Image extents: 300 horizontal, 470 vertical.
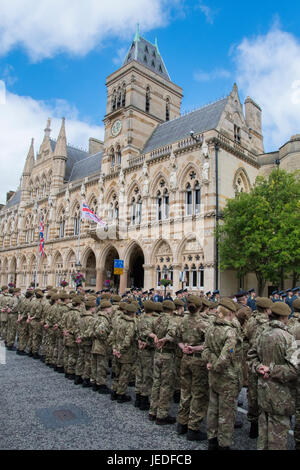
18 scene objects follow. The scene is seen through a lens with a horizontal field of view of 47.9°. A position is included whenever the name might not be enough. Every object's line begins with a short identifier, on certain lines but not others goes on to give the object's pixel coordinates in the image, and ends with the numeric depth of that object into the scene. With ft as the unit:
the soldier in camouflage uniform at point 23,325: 35.19
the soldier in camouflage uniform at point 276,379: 12.58
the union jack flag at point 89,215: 78.58
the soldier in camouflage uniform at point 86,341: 24.53
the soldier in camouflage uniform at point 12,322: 38.45
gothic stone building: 66.69
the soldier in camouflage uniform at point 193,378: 16.15
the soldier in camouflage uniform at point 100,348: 23.17
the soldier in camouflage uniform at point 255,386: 16.60
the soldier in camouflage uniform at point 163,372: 17.99
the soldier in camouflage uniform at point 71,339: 26.39
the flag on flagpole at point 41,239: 89.56
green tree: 53.88
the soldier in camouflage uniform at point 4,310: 40.02
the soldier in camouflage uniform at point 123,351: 21.39
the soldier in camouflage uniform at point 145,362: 20.38
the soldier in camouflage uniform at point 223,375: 14.51
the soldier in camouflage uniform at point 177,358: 21.67
